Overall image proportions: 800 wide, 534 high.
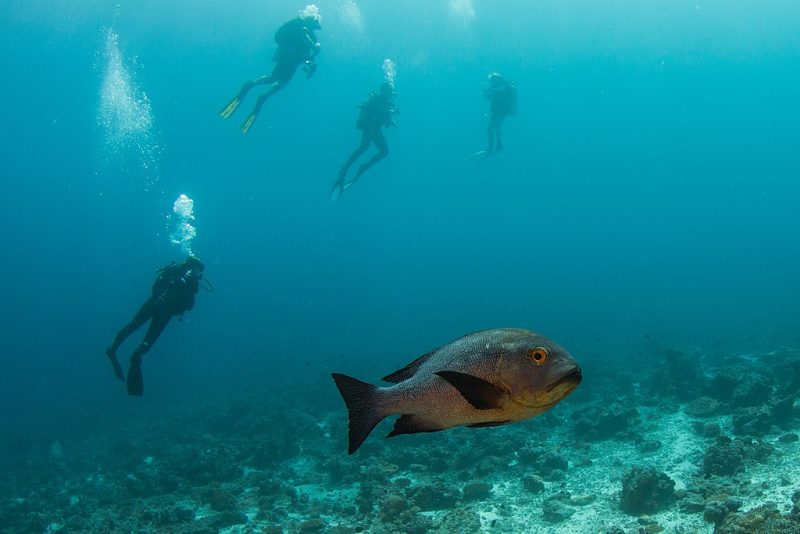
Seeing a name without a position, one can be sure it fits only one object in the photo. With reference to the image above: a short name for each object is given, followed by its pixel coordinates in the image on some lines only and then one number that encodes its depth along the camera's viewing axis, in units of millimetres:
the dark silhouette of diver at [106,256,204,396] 11188
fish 1524
